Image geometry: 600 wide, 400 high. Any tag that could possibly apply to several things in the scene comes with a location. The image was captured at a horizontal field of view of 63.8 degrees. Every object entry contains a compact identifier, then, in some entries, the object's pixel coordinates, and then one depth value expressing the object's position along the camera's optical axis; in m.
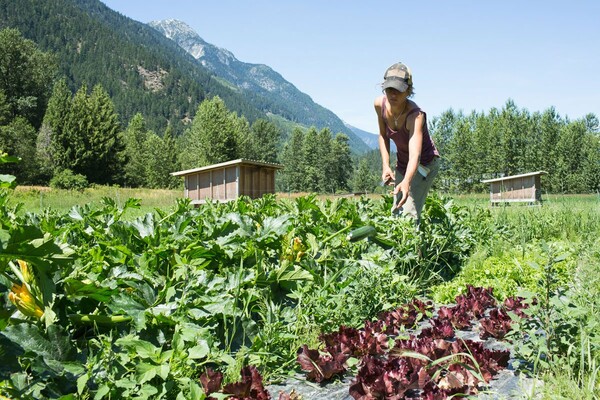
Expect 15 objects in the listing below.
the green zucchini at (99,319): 2.02
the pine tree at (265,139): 92.12
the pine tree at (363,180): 104.09
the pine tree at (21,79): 61.62
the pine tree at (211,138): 55.47
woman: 4.35
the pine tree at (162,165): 64.31
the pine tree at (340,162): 94.25
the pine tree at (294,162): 89.06
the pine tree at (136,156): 62.09
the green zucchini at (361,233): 3.76
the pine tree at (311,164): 87.25
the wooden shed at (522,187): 22.88
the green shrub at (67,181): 46.47
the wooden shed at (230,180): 19.42
